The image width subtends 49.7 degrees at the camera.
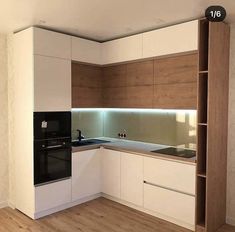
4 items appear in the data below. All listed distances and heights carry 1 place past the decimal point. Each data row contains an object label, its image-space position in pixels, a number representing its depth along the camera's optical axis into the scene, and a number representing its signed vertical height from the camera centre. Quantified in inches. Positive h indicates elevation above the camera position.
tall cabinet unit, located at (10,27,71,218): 131.6 +5.6
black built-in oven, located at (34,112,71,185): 132.6 -21.7
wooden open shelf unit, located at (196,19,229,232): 114.9 -5.9
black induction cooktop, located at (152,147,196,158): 128.1 -24.0
